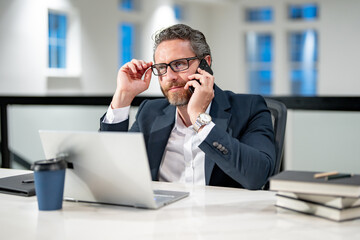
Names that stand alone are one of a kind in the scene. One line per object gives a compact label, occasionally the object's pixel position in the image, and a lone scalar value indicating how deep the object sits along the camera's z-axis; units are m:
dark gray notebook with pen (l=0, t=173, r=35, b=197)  1.67
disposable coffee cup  1.41
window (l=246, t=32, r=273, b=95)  14.44
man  1.97
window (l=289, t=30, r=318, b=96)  13.91
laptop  1.35
